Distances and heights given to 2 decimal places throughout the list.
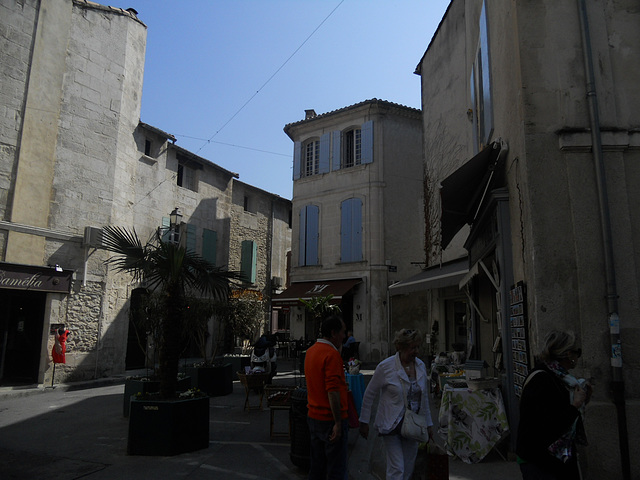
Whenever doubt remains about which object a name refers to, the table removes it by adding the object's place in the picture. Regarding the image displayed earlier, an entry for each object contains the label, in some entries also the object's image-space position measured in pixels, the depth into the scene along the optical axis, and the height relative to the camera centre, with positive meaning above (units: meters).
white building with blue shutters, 18.08 +4.52
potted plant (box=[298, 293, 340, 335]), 16.09 +0.74
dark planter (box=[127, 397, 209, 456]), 5.28 -1.13
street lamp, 12.24 +2.83
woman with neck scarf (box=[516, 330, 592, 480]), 2.54 -0.50
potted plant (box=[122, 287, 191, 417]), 7.39 -0.83
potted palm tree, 5.30 -0.61
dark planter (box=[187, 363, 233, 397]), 9.73 -1.06
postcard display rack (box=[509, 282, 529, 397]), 4.81 -0.07
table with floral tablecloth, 5.04 -1.01
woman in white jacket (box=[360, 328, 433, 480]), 3.45 -0.52
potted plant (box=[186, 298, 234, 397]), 9.76 -0.83
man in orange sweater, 3.35 -0.59
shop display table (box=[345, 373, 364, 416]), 6.66 -0.81
